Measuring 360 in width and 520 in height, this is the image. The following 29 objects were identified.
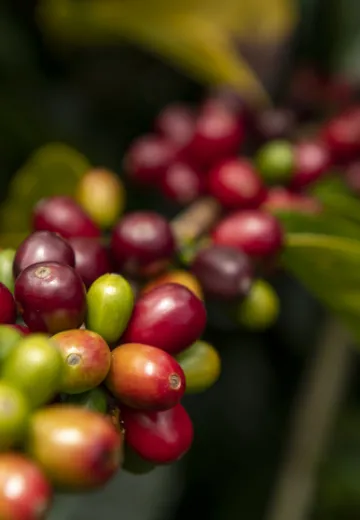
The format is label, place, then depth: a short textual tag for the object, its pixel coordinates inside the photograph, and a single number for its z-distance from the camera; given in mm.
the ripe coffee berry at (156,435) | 206
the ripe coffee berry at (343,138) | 341
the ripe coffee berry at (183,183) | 319
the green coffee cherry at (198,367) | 220
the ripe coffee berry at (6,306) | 205
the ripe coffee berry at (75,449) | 174
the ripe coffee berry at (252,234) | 267
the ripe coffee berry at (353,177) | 335
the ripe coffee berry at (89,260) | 230
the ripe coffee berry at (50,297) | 202
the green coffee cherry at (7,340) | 190
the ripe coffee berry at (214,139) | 325
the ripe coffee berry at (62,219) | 260
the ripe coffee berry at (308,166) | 323
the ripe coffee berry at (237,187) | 297
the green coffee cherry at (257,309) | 262
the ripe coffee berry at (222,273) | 251
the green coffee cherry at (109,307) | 209
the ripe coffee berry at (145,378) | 197
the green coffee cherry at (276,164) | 313
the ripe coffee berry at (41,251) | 217
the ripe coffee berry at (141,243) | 247
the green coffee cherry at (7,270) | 223
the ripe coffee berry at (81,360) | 194
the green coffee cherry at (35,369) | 184
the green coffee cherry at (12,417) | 176
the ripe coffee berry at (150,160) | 333
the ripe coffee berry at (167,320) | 211
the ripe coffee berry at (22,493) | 169
